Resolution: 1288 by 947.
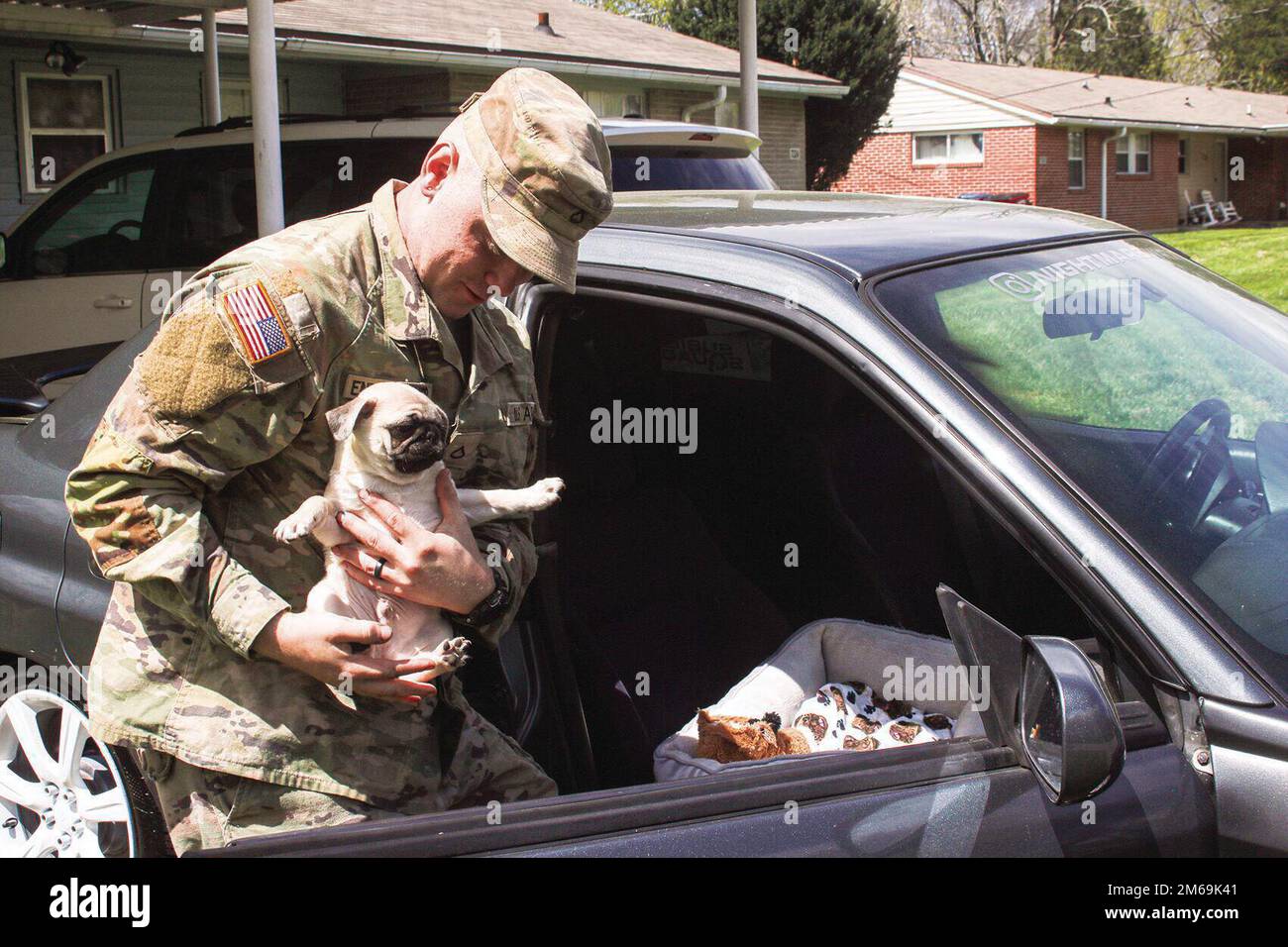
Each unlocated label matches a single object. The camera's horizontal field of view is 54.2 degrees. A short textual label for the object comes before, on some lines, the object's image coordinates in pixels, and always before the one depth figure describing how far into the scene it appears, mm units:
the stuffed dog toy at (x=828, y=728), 2482
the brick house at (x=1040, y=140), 30000
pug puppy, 1796
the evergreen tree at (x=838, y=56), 21562
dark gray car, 1594
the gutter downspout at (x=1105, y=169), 31220
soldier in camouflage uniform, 1764
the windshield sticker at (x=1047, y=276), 2244
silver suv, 6332
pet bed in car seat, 2590
